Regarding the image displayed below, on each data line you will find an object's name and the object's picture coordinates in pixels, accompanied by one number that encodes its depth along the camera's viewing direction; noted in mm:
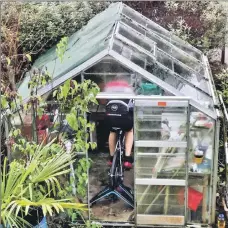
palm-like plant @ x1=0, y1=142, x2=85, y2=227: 4109
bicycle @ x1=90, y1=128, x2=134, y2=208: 7188
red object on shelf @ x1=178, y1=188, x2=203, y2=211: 6711
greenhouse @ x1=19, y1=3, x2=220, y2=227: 6254
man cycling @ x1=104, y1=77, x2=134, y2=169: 6383
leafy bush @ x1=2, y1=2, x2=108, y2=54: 10312
